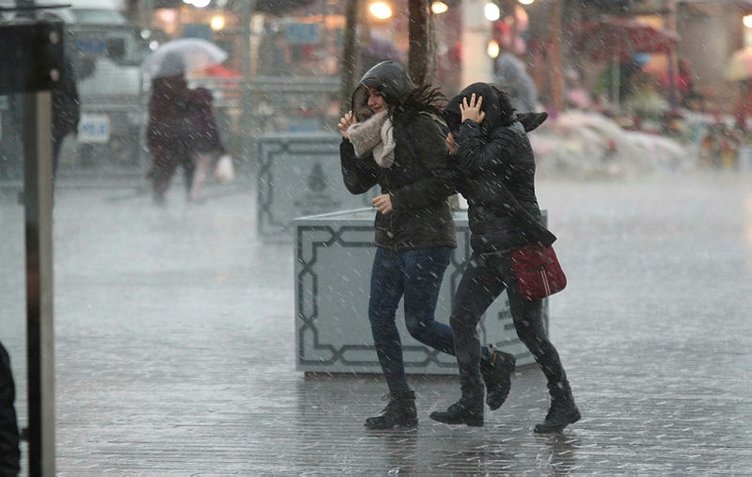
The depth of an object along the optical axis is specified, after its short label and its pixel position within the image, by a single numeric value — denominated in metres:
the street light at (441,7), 29.38
